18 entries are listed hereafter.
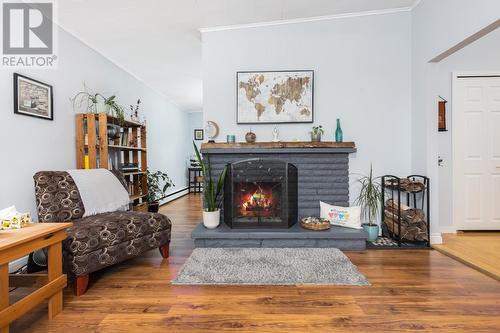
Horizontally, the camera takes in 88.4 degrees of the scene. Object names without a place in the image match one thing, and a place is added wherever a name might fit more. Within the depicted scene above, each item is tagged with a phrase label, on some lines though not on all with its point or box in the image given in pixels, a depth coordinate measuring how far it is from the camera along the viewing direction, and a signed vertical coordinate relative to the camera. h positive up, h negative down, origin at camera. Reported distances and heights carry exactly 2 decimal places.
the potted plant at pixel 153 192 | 4.04 -0.52
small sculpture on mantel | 3.16 +0.32
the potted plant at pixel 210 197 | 2.86 -0.41
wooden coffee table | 1.27 -0.61
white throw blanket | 2.37 -0.28
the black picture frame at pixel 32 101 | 2.27 +0.60
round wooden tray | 2.76 -0.71
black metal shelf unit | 2.80 -0.47
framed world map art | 3.18 +0.80
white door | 3.25 +0.10
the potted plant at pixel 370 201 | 2.92 -0.49
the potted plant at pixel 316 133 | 3.09 +0.33
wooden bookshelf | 3.06 +0.18
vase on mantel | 3.08 +0.32
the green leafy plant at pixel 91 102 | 3.13 +0.75
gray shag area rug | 2.01 -0.93
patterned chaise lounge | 1.83 -0.55
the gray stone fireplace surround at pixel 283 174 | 2.93 -0.16
